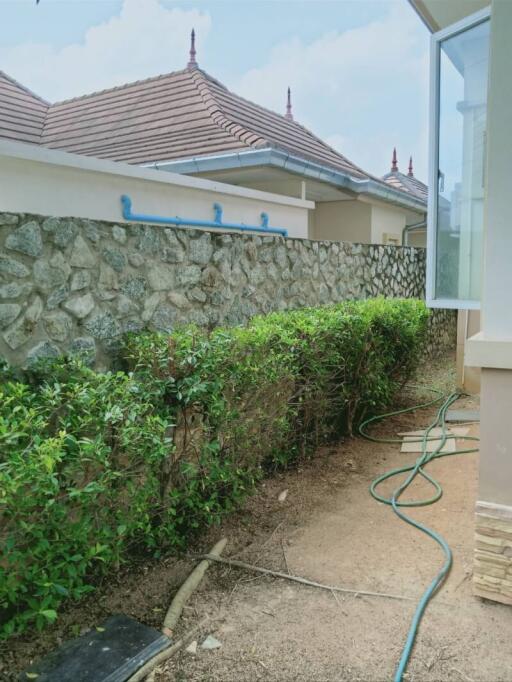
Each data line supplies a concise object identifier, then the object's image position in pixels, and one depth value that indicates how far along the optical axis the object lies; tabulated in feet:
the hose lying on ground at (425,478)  7.66
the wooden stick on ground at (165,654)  6.70
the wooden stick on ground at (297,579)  8.52
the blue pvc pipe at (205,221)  15.58
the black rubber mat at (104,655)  6.56
